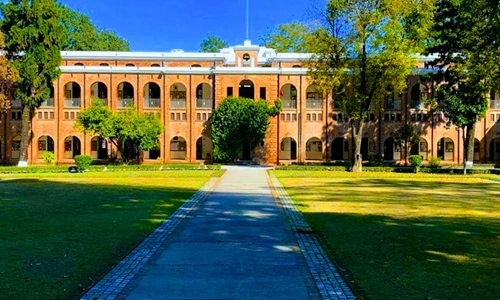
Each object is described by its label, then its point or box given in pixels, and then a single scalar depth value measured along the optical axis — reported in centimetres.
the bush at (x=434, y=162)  4121
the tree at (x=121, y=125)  4134
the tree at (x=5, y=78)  3803
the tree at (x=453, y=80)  3791
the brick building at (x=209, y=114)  4775
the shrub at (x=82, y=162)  3631
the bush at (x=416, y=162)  3722
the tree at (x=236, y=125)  4344
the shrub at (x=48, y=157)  4612
